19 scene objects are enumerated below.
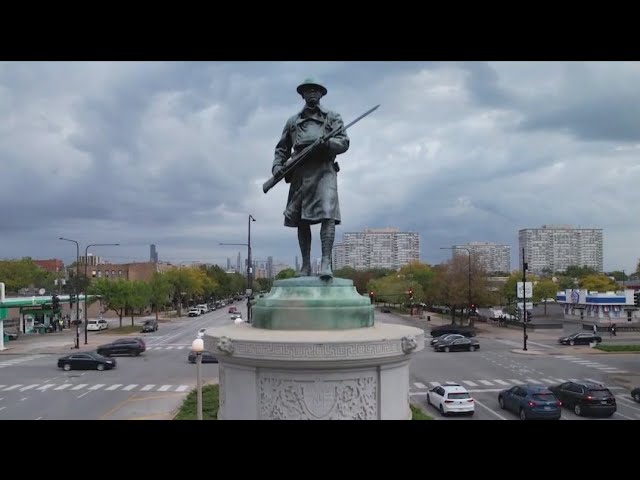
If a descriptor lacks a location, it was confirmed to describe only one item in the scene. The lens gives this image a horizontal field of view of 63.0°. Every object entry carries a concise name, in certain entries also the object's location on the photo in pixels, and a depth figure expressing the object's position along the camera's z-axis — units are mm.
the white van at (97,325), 53188
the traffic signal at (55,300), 43594
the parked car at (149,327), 51531
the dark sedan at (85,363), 29375
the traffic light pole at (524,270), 35381
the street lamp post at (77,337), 38900
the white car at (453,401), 18734
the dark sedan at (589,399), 18797
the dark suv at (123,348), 34688
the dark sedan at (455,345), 36375
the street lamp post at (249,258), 31844
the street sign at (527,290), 48750
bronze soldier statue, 8141
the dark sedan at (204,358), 31100
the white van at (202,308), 77575
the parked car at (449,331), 42700
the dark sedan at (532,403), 18094
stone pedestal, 6254
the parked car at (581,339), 40156
